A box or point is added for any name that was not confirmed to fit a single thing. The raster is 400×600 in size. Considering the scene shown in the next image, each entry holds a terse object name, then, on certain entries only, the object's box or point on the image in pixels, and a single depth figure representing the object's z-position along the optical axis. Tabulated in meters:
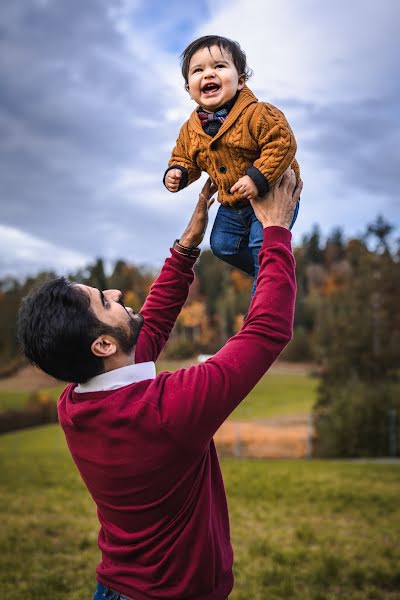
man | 2.25
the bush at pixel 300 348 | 50.50
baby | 2.41
